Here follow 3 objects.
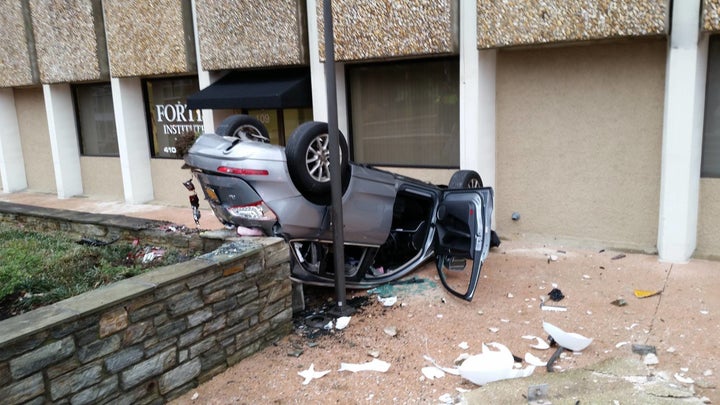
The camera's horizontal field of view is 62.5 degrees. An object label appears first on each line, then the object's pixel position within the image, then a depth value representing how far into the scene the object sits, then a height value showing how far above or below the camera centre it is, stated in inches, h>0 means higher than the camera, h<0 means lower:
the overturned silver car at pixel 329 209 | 212.4 -37.3
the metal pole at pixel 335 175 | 211.2 -22.5
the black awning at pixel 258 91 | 357.4 +14.9
